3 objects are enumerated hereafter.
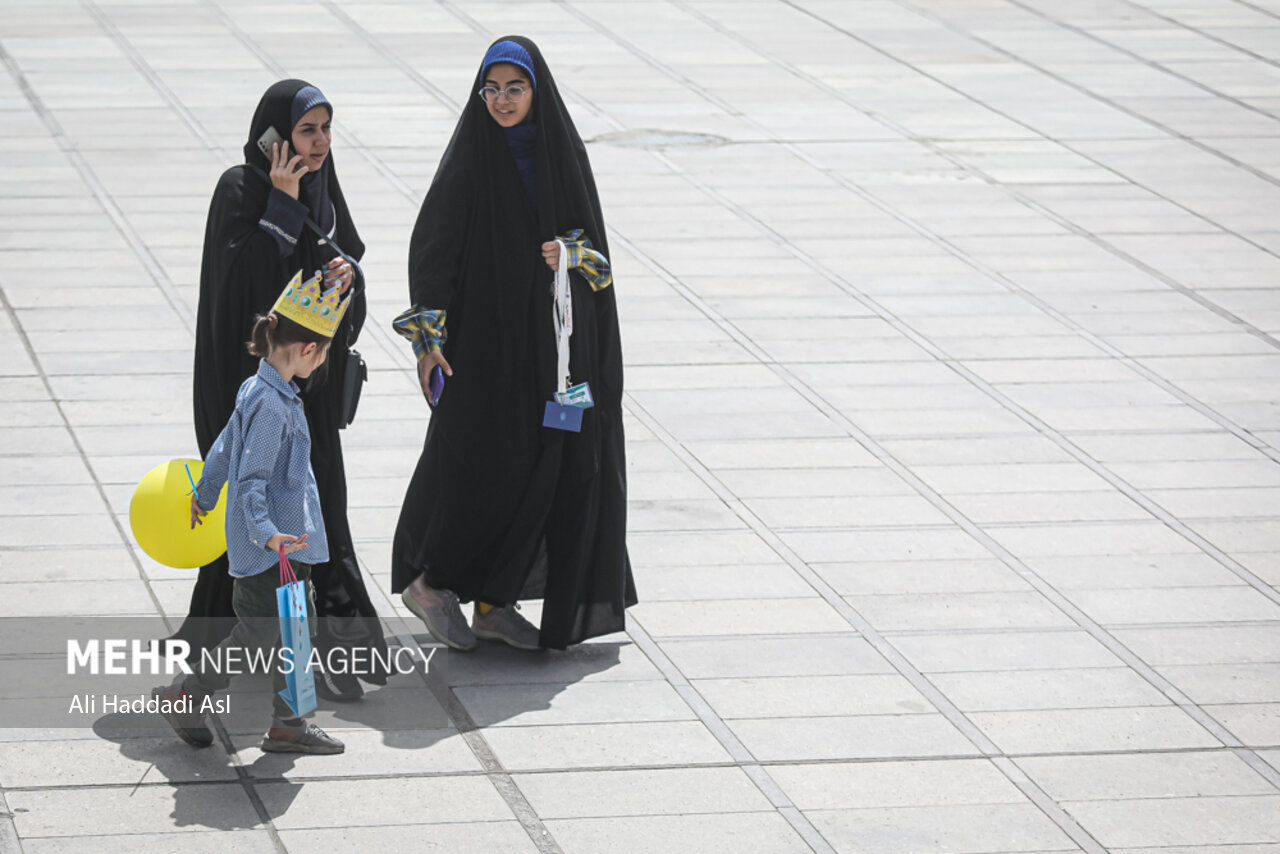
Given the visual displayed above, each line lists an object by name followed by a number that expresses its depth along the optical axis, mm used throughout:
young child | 10641
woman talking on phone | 11570
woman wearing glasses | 12781
